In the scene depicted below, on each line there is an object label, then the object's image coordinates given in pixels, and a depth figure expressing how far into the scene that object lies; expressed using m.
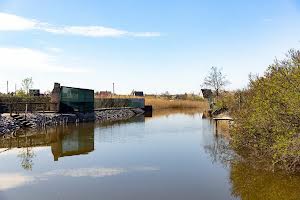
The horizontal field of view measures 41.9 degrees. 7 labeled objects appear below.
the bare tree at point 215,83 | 70.81
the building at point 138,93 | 103.32
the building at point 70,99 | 44.81
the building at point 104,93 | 95.59
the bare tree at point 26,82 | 59.38
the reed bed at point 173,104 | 89.31
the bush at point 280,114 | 13.48
